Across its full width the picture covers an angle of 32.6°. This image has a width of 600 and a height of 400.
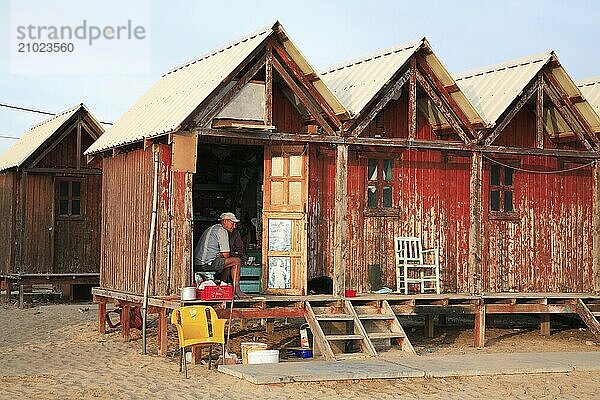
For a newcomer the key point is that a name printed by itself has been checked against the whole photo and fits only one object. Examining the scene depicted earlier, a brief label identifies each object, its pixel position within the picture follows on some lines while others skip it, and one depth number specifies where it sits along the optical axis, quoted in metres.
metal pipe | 16.16
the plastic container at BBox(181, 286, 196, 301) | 15.62
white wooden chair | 18.14
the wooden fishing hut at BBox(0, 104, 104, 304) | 26.00
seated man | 16.58
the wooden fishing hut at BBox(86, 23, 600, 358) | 16.44
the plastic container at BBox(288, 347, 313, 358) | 16.27
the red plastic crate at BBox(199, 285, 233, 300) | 15.79
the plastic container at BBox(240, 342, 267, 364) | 15.30
